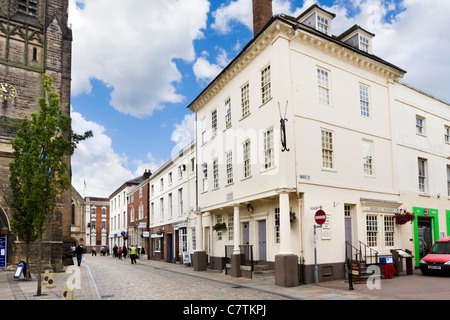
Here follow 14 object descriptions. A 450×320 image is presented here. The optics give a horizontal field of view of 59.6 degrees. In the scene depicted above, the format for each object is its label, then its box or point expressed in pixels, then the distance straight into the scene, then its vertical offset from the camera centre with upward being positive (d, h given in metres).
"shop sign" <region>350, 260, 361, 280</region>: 14.89 -2.48
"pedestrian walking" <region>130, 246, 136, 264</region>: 33.06 -3.81
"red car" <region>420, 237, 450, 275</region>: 16.97 -2.54
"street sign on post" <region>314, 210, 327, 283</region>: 13.88 -0.46
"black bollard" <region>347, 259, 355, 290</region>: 13.12 -2.48
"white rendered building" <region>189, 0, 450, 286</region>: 16.06 +2.49
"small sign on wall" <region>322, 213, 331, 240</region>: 16.14 -1.03
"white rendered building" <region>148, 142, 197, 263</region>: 29.66 +0.00
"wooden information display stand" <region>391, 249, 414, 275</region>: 17.75 -2.47
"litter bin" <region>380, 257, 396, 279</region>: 16.56 -2.67
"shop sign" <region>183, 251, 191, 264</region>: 27.56 -3.53
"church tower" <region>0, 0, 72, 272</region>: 23.23 +9.29
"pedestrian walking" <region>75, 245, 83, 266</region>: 28.94 -3.19
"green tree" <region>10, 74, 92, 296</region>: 13.16 +1.63
